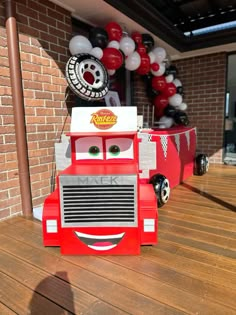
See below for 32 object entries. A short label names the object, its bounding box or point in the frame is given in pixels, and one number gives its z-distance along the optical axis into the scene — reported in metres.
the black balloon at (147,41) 3.28
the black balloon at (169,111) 4.11
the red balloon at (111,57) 2.80
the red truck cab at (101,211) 1.55
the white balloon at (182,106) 4.22
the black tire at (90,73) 2.49
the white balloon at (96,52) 2.72
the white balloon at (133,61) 3.09
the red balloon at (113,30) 2.83
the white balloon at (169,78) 3.90
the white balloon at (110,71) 2.95
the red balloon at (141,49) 3.21
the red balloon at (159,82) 3.78
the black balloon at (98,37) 2.74
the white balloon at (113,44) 2.84
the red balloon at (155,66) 3.54
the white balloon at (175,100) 4.06
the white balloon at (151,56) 3.41
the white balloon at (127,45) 2.94
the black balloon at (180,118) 4.05
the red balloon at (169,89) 3.92
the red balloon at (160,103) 4.04
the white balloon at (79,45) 2.64
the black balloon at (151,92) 4.01
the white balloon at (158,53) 3.55
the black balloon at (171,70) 3.91
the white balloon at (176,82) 4.09
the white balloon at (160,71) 3.63
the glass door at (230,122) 4.81
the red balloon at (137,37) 3.20
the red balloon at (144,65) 3.26
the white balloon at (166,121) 4.03
